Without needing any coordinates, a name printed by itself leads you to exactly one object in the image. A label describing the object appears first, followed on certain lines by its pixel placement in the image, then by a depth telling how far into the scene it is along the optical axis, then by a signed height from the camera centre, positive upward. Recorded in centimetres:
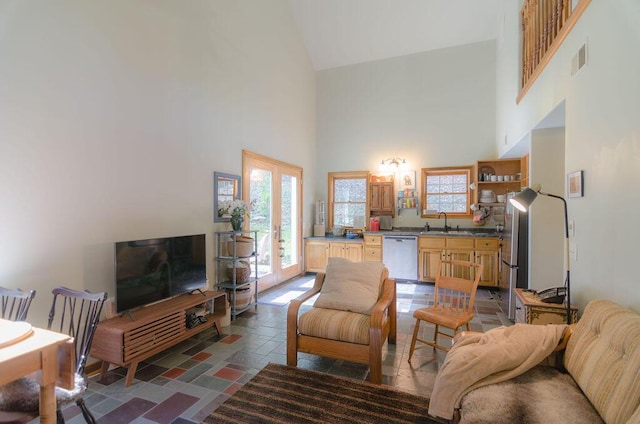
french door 505 -13
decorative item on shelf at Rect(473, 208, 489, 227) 612 -21
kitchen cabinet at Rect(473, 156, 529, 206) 576 +46
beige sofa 141 -90
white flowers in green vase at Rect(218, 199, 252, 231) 425 -7
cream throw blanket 178 -90
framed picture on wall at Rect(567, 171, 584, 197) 240 +16
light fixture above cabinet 674 +88
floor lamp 232 +3
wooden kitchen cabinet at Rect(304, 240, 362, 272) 648 -94
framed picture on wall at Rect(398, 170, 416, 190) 671 +53
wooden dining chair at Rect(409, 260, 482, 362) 278 -98
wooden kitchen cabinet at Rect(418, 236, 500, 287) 558 -87
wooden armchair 255 -96
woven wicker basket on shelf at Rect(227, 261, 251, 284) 420 -87
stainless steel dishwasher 604 -95
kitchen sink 579 -51
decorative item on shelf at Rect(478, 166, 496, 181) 600 +60
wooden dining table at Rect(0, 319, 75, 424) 140 -69
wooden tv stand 255 -108
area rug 216 -141
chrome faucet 637 -39
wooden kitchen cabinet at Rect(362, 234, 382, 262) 632 -83
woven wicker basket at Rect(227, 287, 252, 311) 420 -120
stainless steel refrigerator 380 -58
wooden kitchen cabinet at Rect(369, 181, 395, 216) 678 +15
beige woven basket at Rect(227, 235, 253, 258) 420 -53
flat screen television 275 -60
